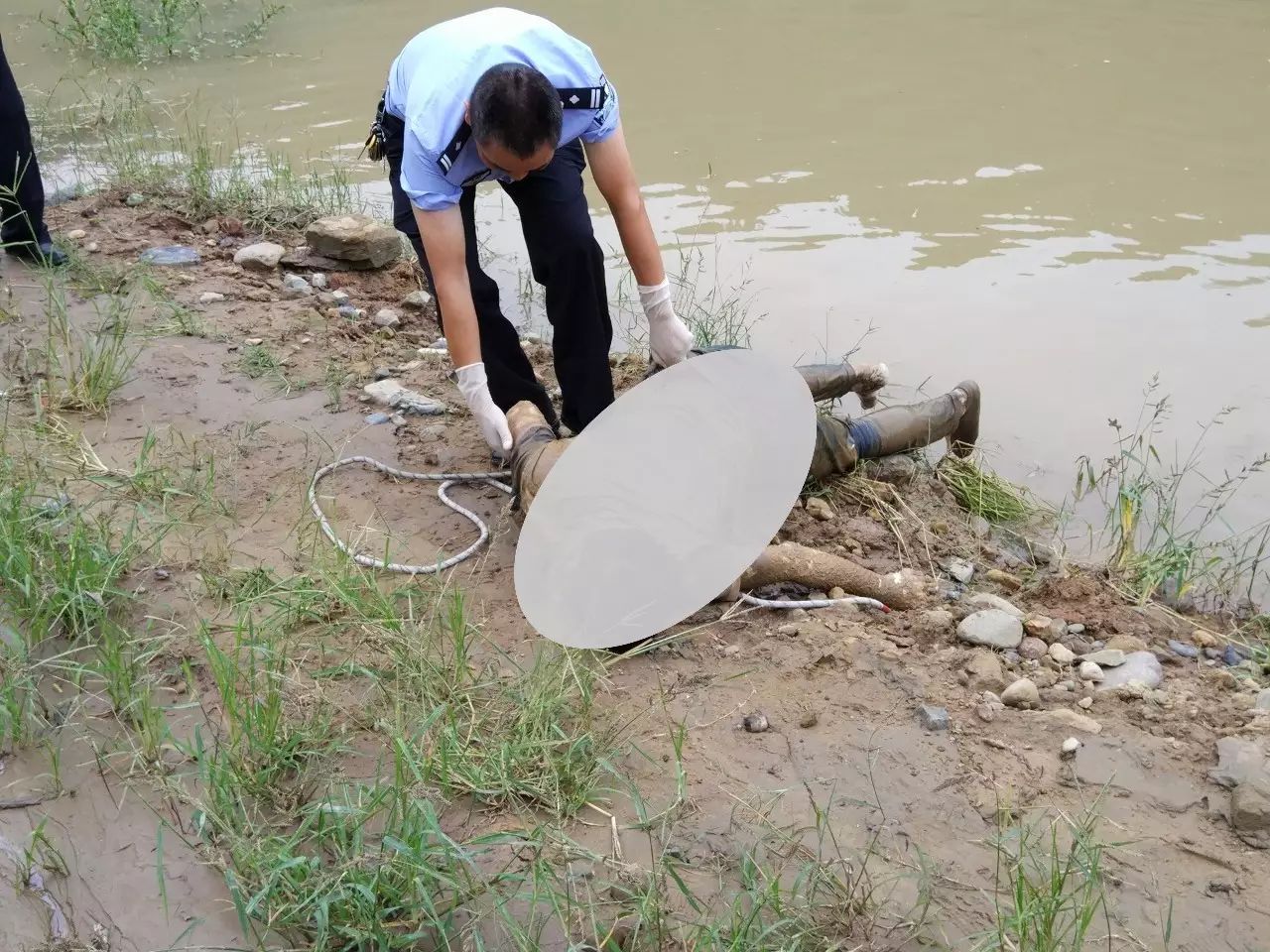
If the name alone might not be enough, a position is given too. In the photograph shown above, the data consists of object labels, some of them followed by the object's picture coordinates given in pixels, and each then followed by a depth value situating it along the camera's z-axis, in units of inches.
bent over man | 87.5
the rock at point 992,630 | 95.0
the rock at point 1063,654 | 95.4
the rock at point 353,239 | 162.7
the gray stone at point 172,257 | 159.3
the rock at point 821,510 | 115.0
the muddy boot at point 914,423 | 124.2
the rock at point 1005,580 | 111.0
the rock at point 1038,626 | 98.7
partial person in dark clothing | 144.0
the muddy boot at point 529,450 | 102.6
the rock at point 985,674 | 88.9
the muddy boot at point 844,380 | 126.6
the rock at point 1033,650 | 95.2
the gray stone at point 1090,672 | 93.0
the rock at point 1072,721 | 82.7
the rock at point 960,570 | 110.5
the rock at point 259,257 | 162.7
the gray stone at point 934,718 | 81.8
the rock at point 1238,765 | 75.4
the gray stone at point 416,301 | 160.9
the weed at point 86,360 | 118.1
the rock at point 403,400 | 130.6
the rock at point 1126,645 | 98.0
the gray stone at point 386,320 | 153.4
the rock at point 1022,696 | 86.6
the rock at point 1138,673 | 91.0
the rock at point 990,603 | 101.3
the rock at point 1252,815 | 71.6
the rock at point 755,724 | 81.3
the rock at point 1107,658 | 94.7
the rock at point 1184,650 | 100.3
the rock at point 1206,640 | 103.7
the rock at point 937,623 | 96.7
